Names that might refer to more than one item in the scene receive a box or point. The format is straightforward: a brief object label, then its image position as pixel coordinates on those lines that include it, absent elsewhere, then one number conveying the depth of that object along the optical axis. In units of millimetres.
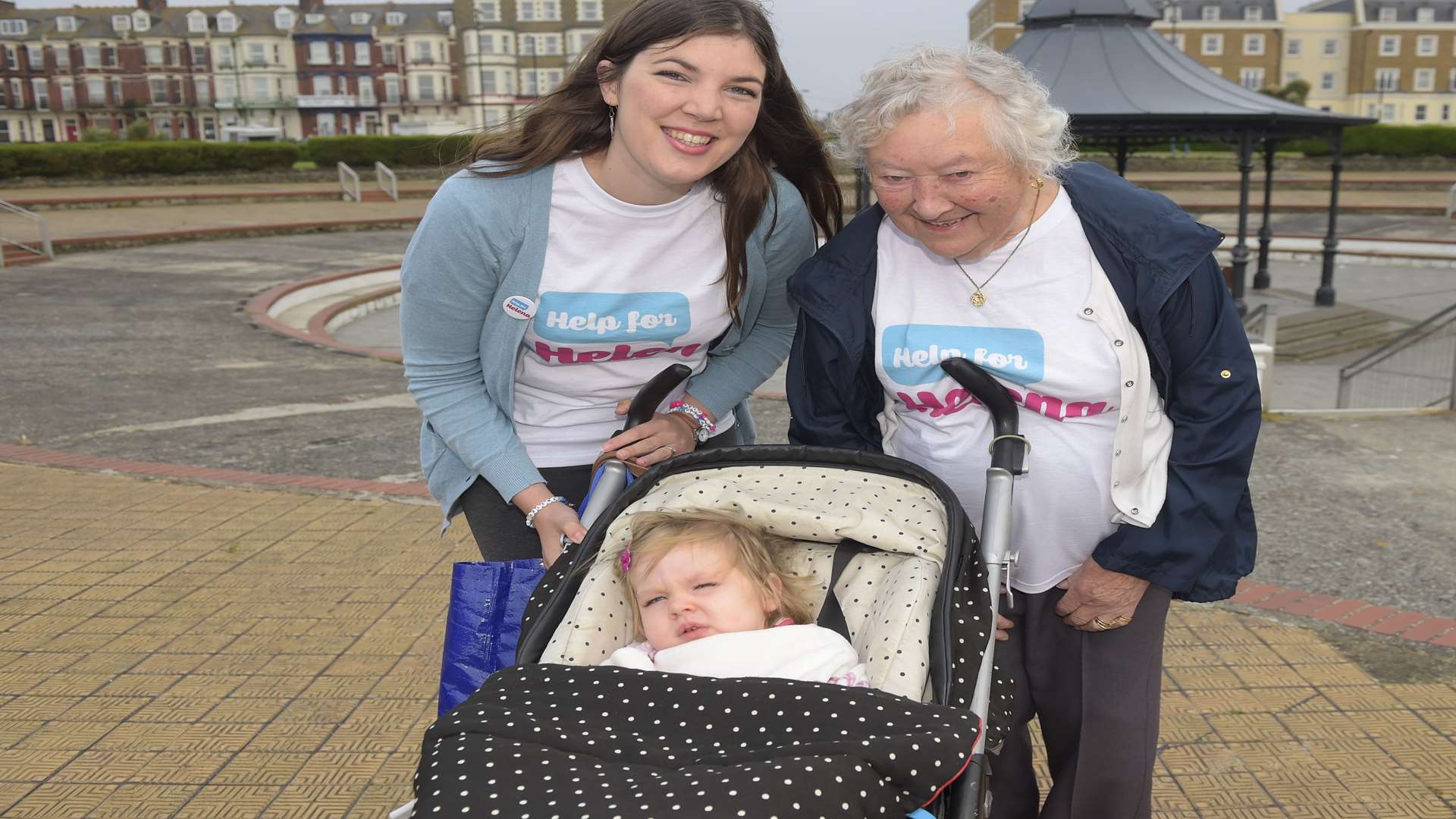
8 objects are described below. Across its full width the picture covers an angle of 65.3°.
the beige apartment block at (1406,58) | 75312
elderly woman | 2143
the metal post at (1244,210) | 16125
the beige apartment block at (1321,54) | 76125
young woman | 2361
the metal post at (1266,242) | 19641
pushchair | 1577
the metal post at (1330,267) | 18453
